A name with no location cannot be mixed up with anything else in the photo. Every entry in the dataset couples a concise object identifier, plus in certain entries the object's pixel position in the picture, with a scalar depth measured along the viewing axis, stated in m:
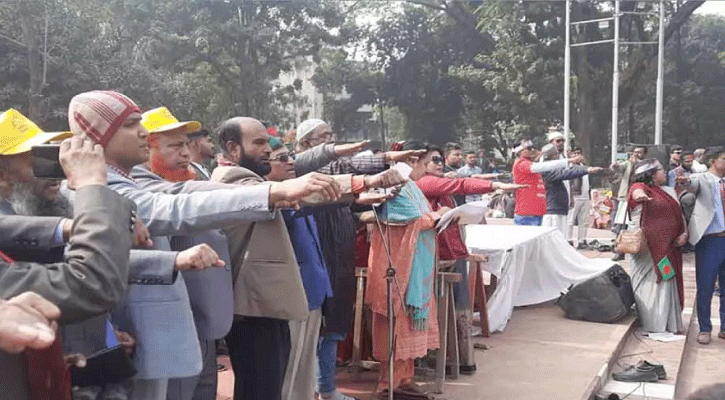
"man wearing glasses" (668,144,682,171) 10.62
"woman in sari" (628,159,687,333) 5.91
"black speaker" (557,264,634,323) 6.19
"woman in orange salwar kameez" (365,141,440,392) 3.93
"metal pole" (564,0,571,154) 18.46
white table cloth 5.82
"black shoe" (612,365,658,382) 4.89
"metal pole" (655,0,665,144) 17.72
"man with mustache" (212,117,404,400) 2.56
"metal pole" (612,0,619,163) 17.70
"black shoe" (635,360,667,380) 4.95
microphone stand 3.66
